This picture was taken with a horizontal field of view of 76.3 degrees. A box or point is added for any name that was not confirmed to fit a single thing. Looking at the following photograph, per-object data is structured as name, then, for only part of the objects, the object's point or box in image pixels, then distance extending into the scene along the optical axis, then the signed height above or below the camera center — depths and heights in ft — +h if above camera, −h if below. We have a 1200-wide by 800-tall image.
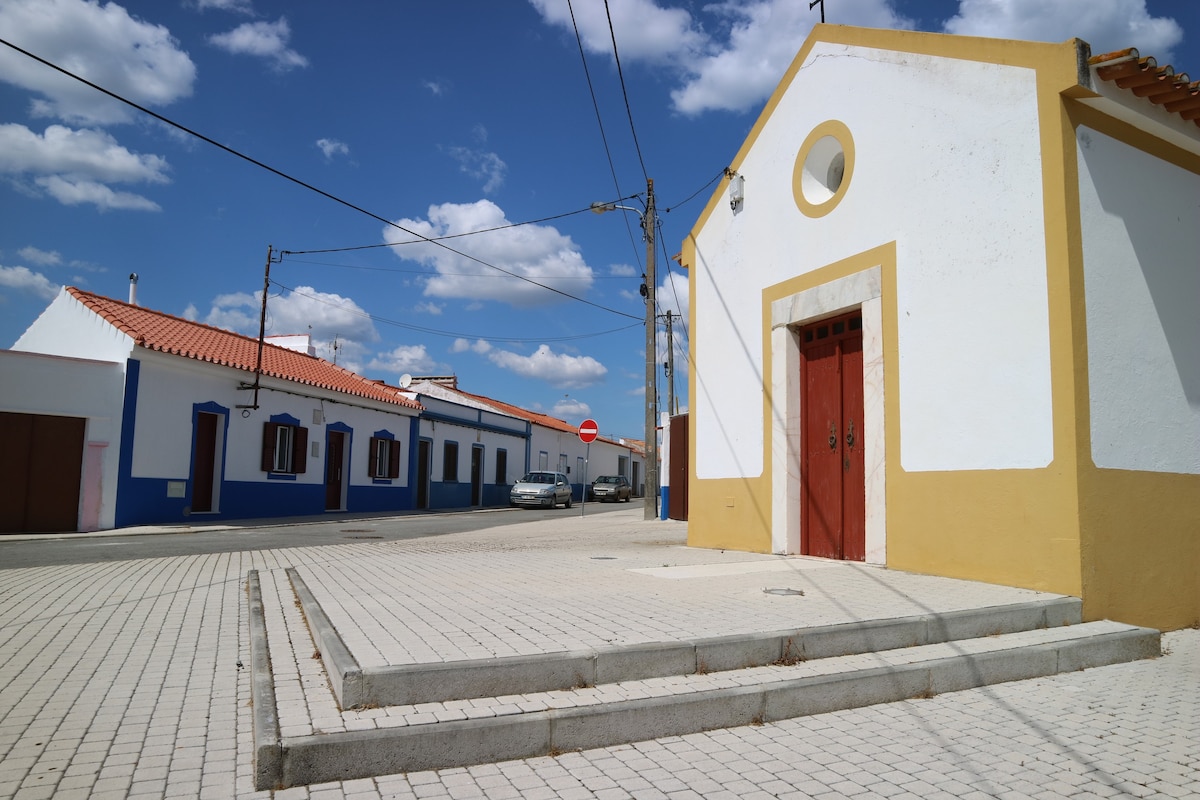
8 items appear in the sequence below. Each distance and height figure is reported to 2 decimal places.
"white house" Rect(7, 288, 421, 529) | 52.24 +4.67
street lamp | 62.80 +9.31
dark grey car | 130.72 -1.26
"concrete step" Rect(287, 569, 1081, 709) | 11.99 -3.16
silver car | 101.45 -1.41
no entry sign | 70.39 +4.74
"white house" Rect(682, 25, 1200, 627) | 20.49 +5.17
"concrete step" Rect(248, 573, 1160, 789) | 10.87 -3.56
